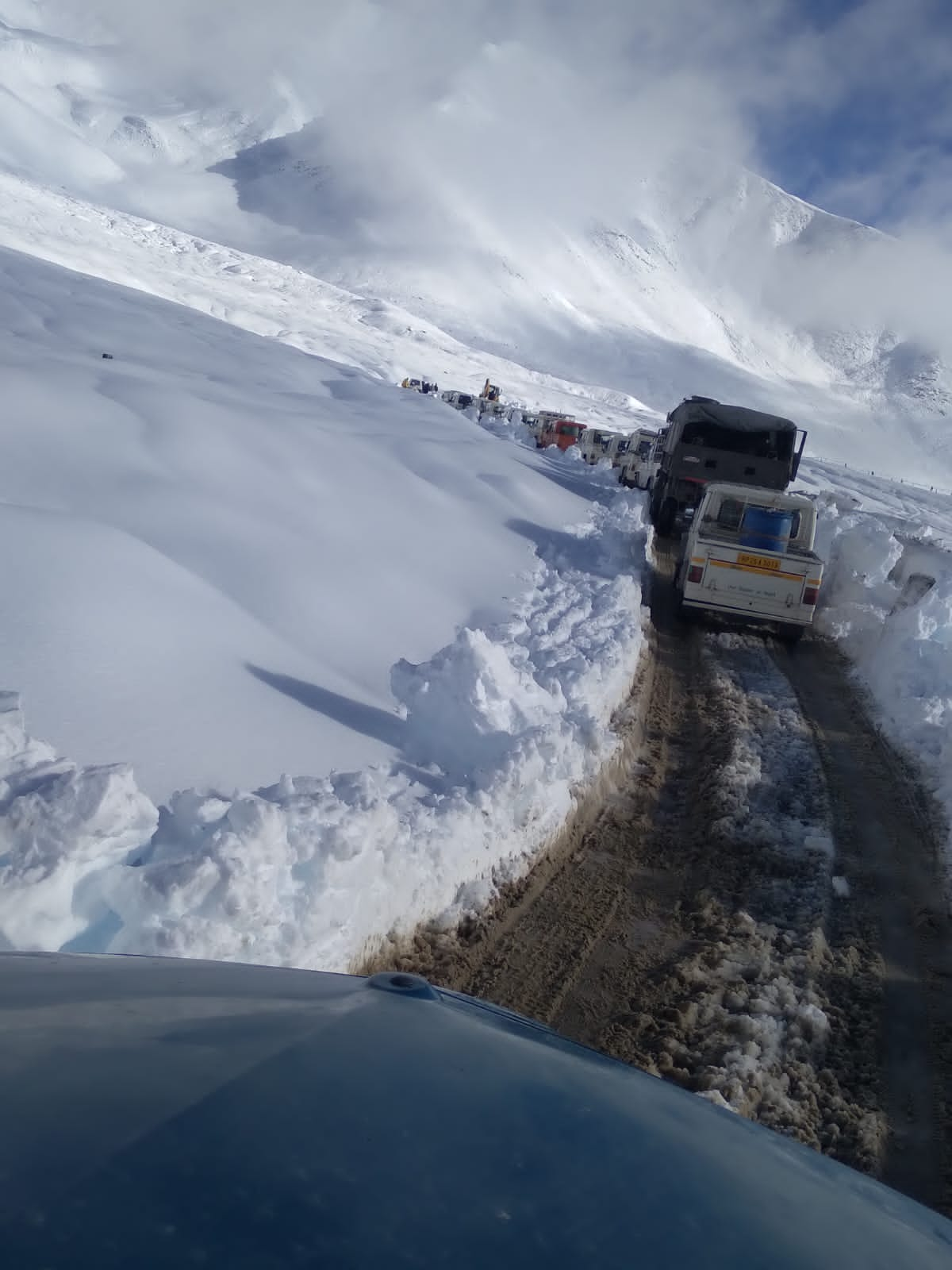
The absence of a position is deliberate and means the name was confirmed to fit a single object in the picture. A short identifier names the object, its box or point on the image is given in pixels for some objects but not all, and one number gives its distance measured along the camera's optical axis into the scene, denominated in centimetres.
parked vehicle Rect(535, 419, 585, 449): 2908
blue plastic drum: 1155
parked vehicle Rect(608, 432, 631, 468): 2688
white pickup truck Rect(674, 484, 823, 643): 1043
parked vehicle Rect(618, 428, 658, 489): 2389
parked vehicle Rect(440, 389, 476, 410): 3882
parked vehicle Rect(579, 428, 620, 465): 2736
